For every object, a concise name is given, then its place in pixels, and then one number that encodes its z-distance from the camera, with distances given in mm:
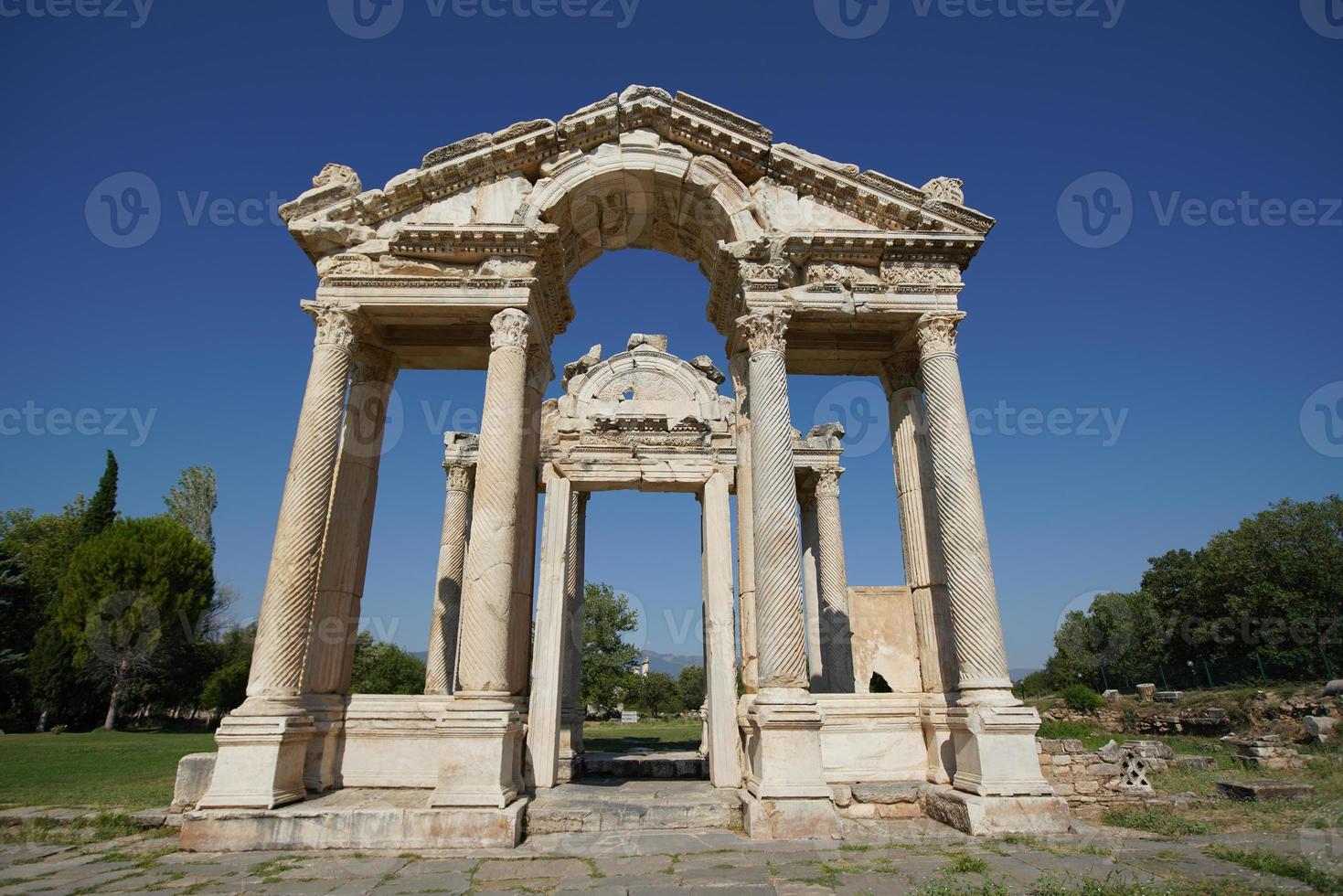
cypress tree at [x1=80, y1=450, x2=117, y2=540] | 36250
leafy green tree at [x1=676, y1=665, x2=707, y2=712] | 49438
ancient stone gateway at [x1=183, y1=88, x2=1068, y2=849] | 8711
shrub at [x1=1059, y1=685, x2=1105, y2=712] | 27053
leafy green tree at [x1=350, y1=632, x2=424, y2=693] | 49938
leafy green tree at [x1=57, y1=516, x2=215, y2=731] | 31422
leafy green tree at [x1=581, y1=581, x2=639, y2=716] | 36781
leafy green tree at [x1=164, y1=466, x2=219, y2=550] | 43688
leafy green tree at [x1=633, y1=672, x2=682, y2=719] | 48094
